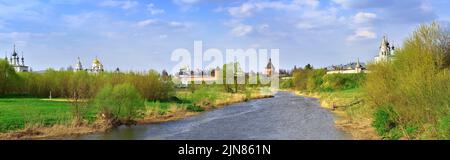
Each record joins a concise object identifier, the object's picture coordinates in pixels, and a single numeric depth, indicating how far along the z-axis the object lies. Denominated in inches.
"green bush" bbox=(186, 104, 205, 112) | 1813.0
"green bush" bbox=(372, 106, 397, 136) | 974.4
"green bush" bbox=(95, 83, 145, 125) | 1240.2
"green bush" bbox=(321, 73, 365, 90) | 3208.7
